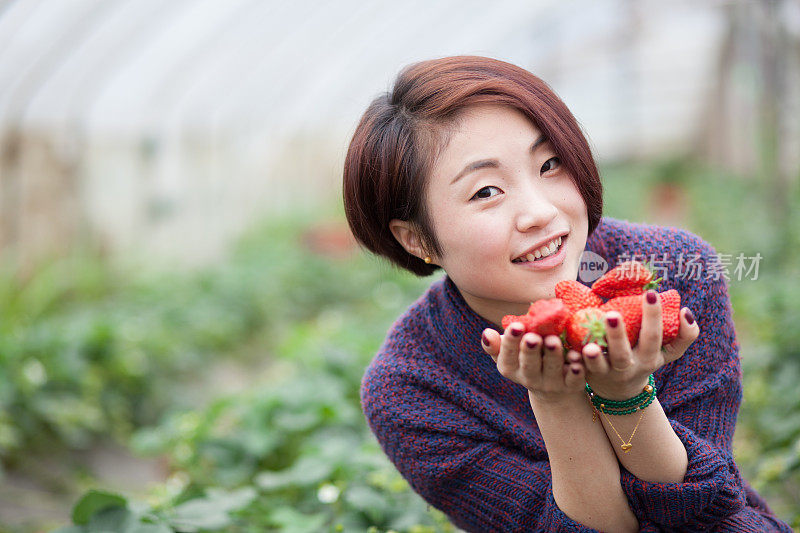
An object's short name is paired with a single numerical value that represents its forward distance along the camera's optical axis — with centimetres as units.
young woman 128
